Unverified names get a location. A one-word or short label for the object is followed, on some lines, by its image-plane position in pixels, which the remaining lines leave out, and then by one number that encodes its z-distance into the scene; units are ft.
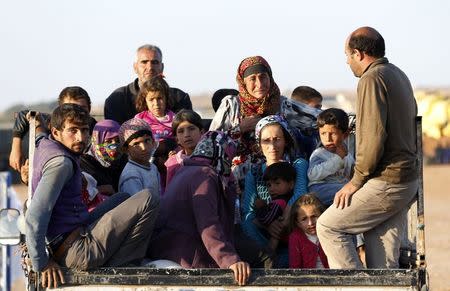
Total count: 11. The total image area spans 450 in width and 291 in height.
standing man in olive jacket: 43.29
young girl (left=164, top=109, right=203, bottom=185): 52.85
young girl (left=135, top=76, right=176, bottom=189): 57.50
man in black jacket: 62.46
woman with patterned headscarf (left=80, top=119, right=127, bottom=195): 53.06
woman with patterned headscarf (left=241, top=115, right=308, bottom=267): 50.37
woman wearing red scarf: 54.84
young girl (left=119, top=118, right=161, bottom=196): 50.65
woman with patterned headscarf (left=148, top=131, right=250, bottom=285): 44.29
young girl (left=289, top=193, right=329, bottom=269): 46.72
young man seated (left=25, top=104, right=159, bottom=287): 42.45
